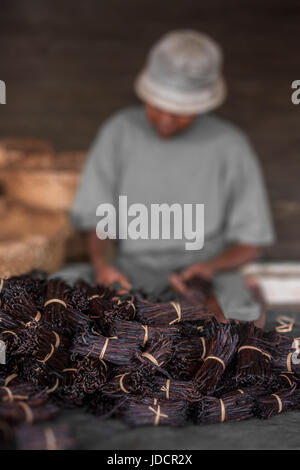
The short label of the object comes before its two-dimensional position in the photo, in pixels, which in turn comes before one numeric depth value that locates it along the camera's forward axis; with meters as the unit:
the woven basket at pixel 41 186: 2.42
